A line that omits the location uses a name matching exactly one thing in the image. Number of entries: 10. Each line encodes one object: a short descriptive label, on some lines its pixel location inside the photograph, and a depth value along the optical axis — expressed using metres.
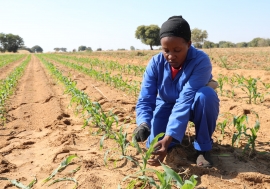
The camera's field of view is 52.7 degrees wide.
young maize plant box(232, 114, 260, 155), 2.44
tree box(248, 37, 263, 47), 56.12
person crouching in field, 2.18
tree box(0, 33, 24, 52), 81.31
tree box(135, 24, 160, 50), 52.52
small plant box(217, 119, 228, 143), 2.87
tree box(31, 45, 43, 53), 136.73
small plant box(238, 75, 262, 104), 4.38
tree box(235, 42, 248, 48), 60.28
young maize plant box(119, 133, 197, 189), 1.44
